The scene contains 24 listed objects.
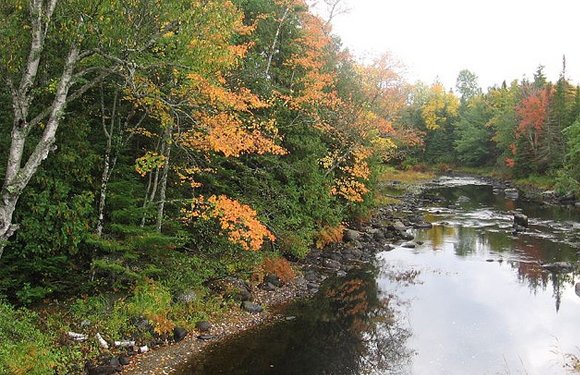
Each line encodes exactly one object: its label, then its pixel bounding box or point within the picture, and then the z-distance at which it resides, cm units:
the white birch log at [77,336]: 1250
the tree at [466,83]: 12962
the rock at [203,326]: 1518
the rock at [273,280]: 2011
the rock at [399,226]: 3359
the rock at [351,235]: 2889
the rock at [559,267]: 2402
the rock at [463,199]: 4884
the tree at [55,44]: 1082
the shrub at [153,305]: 1434
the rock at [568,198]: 4731
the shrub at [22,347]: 1025
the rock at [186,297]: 1598
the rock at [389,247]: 2879
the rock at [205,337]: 1463
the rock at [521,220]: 3481
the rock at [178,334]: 1434
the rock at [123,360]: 1248
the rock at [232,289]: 1777
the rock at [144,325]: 1410
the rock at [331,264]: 2381
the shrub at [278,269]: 2060
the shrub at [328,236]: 2603
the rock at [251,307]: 1708
